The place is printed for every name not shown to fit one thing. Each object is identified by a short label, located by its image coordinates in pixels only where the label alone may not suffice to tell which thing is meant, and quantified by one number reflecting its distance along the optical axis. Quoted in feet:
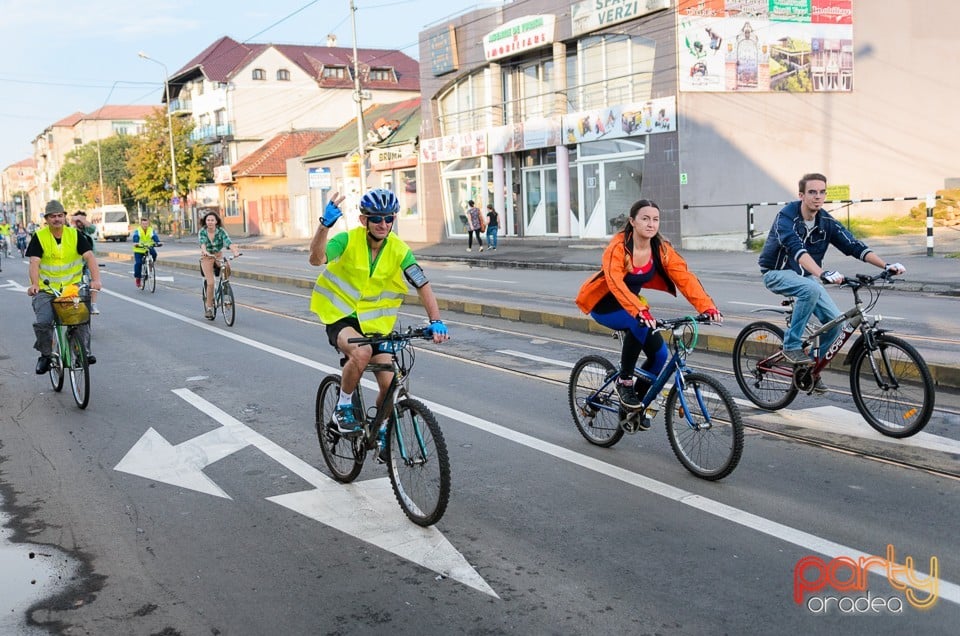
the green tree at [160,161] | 214.28
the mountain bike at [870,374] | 20.58
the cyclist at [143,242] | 67.46
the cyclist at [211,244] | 49.73
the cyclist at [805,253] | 22.86
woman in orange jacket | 19.56
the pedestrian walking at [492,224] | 106.52
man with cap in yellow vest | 28.81
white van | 205.26
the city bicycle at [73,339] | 27.73
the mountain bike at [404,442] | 16.19
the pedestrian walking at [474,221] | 108.37
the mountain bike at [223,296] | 46.70
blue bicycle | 17.98
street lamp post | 187.52
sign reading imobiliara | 105.60
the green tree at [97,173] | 283.90
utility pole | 109.53
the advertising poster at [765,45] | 88.33
